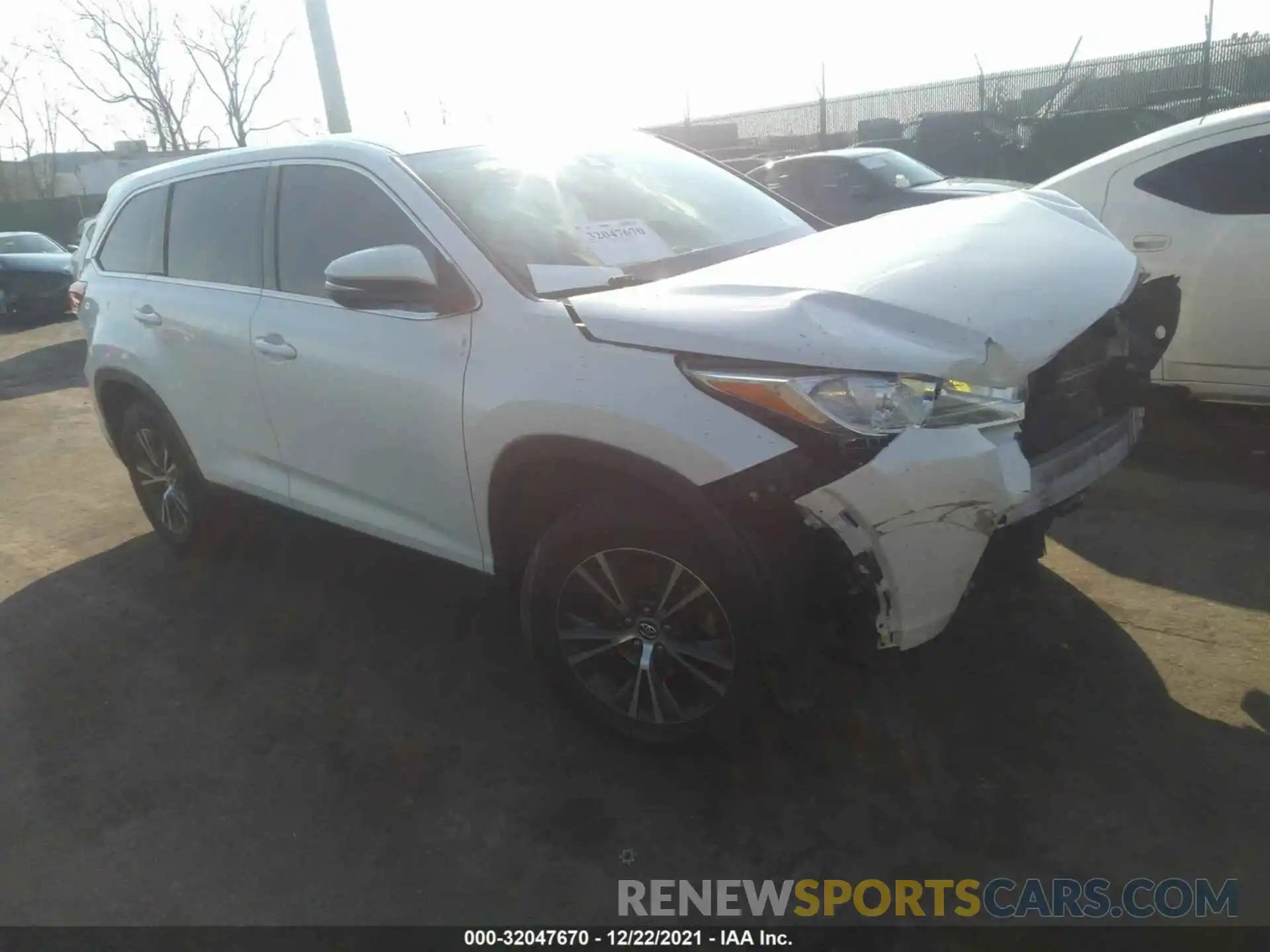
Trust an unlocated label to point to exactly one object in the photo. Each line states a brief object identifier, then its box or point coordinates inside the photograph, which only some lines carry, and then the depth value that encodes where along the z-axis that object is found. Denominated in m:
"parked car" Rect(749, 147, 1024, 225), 10.16
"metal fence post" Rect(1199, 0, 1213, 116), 15.97
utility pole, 8.34
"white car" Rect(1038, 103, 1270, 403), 4.50
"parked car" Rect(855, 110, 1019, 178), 16.89
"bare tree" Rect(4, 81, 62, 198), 45.62
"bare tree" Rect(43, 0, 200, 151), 41.34
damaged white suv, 2.34
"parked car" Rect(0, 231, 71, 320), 14.61
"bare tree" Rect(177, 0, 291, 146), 42.16
